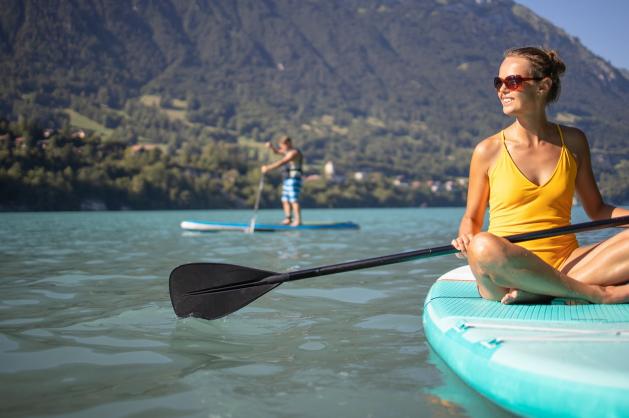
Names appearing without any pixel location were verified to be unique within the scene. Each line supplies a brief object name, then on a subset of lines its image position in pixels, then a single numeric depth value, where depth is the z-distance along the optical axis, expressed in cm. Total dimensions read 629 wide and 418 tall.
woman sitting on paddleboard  378
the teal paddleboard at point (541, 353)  241
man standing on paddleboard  1667
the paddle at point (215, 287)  481
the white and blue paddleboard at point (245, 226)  1652
